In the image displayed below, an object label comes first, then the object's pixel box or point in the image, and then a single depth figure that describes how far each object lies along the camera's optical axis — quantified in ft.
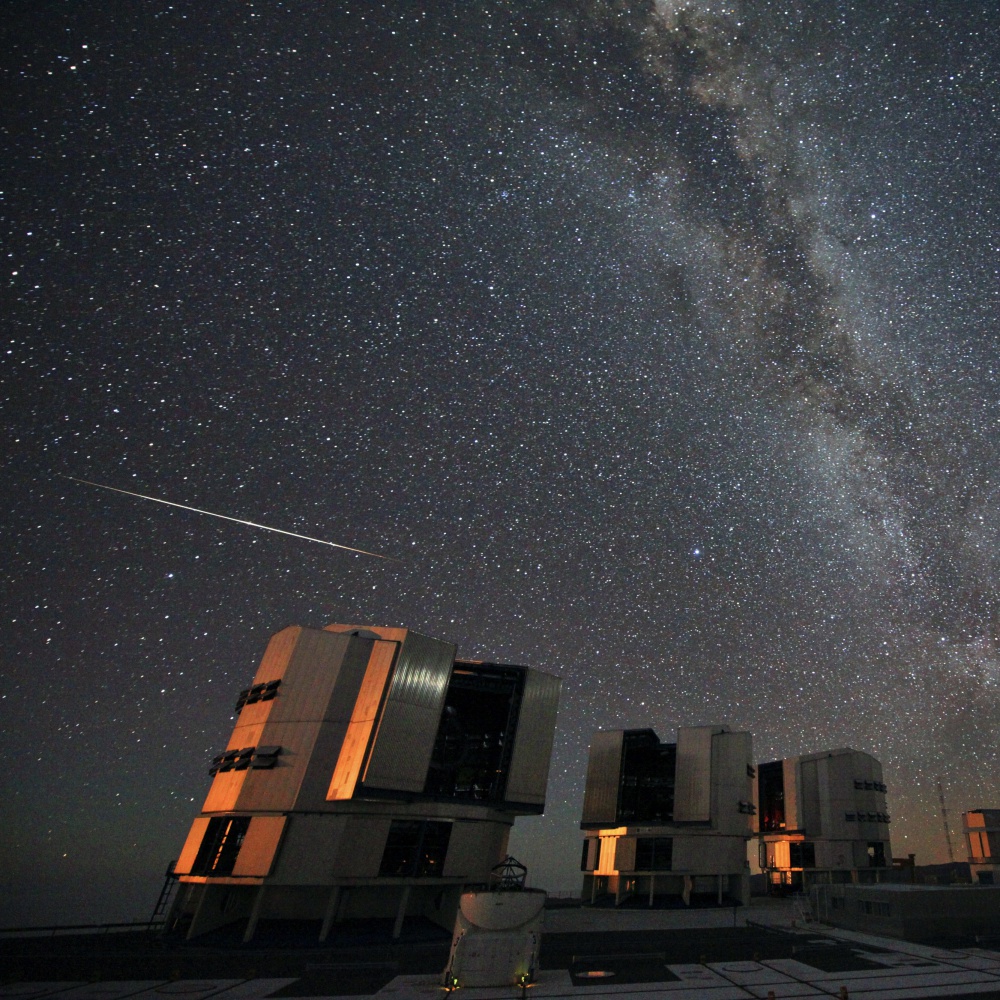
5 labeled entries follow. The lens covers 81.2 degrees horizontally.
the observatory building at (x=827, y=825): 233.76
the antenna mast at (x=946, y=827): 373.15
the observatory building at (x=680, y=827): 190.39
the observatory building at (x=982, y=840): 243.19
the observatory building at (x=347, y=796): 119.03
